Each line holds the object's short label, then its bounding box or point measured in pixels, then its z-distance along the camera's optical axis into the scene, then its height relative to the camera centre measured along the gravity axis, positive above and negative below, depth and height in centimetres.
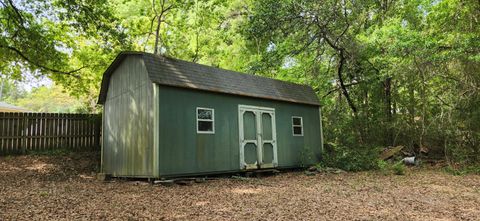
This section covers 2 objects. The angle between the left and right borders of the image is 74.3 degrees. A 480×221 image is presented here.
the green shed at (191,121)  771 +61
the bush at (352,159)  1131 -76
